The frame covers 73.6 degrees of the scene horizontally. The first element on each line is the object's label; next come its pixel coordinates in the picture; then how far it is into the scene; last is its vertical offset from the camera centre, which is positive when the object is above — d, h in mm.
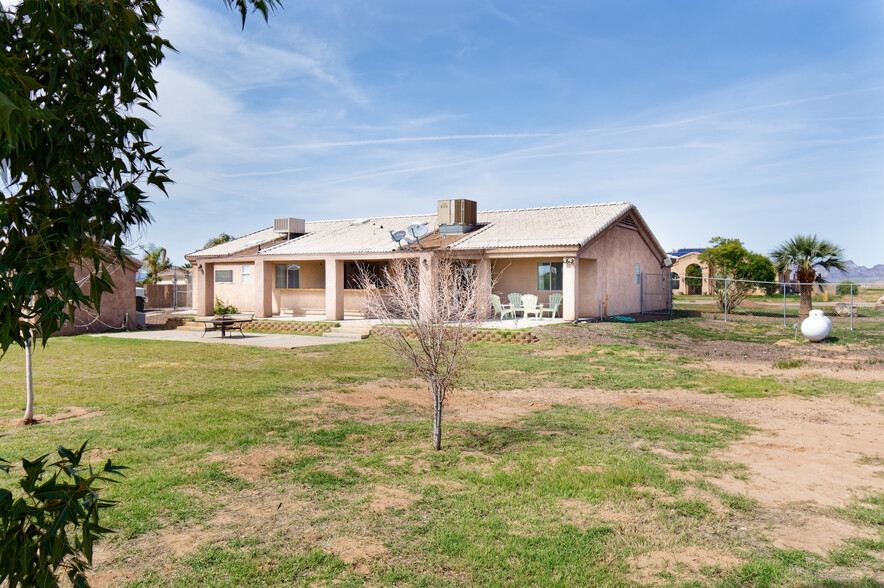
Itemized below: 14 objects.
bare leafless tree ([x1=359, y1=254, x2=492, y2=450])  7586 -281
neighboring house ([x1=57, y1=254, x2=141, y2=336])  23906 -241
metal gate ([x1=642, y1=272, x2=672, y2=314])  31286 +247
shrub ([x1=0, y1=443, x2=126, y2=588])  1931 -761
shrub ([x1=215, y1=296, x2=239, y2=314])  23797 -245
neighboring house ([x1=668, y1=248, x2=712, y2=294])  57000 +1579
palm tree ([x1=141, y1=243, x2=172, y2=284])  48812 +3429
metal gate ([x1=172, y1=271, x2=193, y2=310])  41447 +379
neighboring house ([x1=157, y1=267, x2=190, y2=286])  52344 +2501
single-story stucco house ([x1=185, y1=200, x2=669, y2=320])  24344 +1990
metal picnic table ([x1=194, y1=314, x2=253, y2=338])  22922 -745
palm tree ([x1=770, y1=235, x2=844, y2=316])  29573 +1969
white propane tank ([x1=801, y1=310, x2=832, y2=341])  18859 -998
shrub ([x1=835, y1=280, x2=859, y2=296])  46038 +364
